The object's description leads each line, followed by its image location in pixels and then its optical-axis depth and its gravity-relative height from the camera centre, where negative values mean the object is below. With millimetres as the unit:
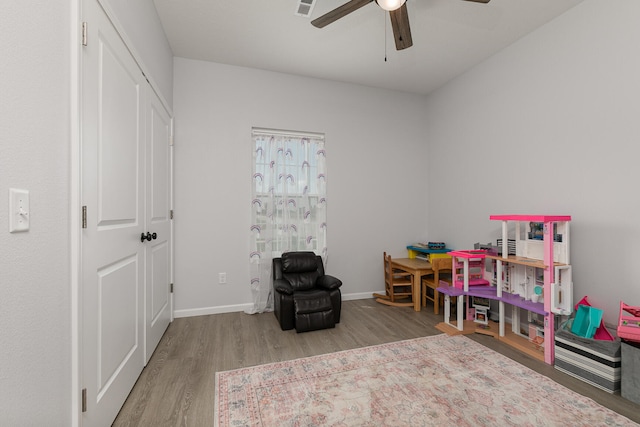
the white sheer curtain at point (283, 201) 3504 +158
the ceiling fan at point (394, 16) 1895 +1399
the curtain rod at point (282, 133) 3583 +1043
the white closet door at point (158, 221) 2312 -79
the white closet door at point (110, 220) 1340 -44
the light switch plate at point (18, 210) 847 +6
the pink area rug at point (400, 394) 1662 -1197
